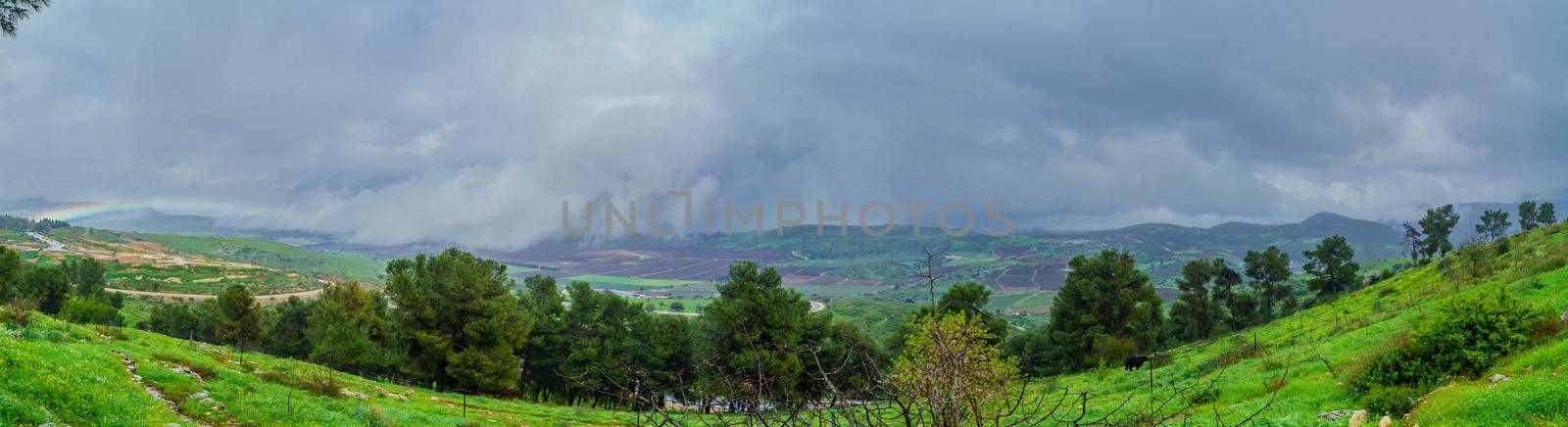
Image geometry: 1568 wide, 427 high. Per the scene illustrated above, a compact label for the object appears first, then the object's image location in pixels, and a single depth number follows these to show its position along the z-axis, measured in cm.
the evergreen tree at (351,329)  4450
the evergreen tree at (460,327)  4359
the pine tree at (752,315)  4162
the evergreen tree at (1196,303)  7394
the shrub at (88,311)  5730
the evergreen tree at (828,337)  4694
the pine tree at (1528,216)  9956
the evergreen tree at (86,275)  8225
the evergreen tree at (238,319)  6038
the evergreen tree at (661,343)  5322
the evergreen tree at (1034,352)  6550
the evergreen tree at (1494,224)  10194
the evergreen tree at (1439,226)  8500
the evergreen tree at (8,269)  5538
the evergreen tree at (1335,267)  7312
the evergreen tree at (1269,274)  7312
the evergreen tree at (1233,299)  7294
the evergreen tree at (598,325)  5378
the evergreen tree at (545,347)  5697
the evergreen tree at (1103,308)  5569
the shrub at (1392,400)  1194
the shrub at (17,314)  1837
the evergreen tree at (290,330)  6162
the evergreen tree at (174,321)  6769
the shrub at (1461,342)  1280
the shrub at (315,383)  2125
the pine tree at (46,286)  6625
